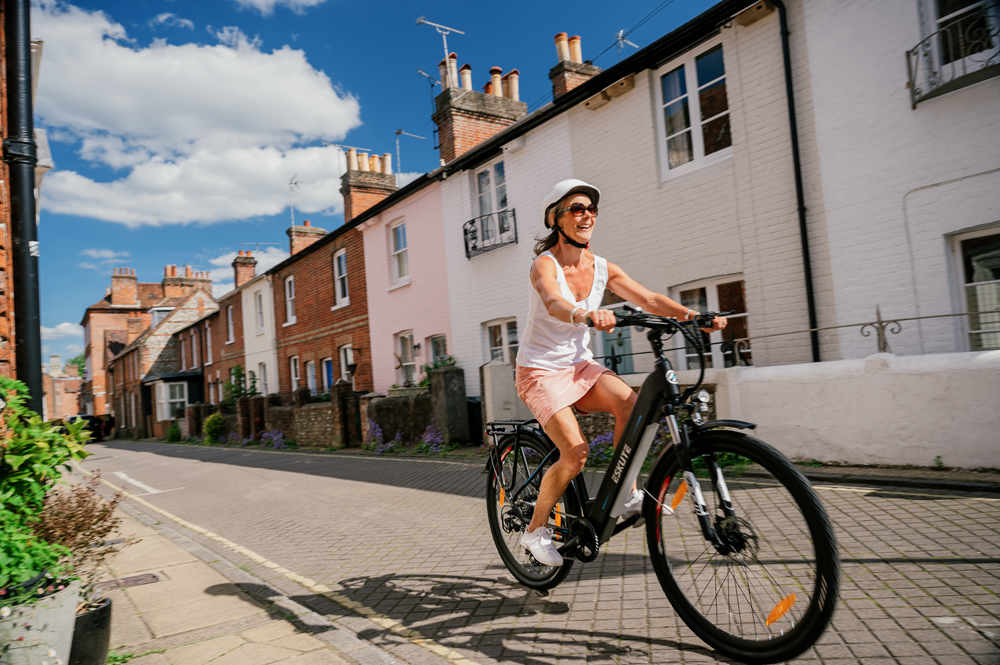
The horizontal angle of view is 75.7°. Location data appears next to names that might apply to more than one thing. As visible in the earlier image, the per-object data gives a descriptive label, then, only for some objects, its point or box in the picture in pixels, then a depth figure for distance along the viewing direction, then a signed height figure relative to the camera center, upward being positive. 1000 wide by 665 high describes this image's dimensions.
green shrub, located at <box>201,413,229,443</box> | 26.28 -1.35
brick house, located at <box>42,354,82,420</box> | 79.38 +2.20
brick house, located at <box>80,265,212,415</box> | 56.59 +7.70
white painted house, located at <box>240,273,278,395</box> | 26.44 +2.54
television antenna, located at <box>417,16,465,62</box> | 16.55 +8.88
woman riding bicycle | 3.28 +0.11
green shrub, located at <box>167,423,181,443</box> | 32.06 -1.71
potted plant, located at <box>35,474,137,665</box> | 3.14 -0.74
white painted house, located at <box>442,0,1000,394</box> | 7.31 +2.40
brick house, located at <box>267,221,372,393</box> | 20.27 +2.57
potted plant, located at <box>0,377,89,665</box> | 2.70 -0.61
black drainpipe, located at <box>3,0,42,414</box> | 3.58 +1.22
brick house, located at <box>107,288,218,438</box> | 38.03 +1.60
